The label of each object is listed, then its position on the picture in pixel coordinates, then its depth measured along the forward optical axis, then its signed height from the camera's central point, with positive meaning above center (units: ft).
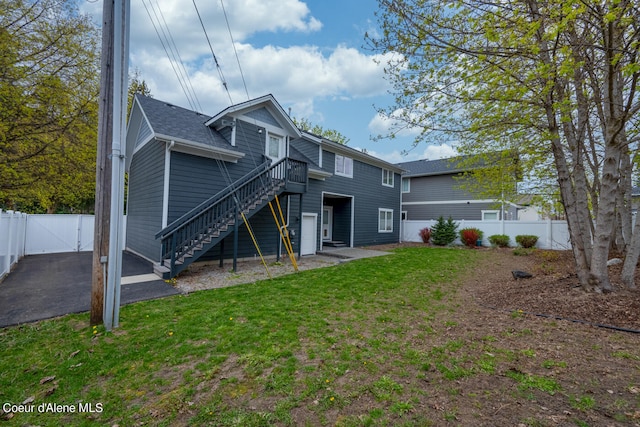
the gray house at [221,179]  25.63 +4.47
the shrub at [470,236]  50.78 -2.33
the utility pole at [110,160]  12.25 +2.46
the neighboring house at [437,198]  59.16 +5.85
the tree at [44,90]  21.57 +10.95
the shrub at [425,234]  55.82 -2.49
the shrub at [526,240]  46.39 -2.57
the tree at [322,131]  100.37 +34.35
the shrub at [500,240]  49.30 -2.86
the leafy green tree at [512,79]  13.96 +8.85
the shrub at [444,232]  52.51 -1.80
